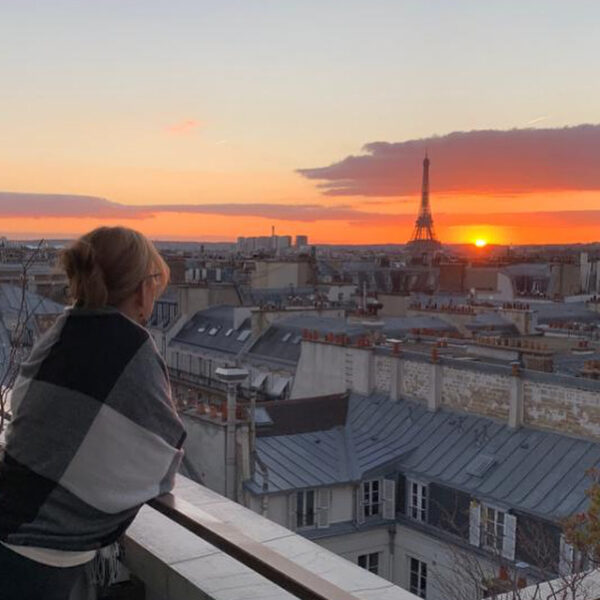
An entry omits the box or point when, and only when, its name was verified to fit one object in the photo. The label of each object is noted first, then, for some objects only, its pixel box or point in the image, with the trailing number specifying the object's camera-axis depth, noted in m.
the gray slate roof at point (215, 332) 33.47
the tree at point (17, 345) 5.36
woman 2.50
